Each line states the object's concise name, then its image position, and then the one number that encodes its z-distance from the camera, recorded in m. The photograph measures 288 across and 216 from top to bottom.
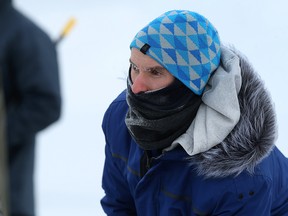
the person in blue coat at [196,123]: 5.52
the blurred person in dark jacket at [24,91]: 4.24
